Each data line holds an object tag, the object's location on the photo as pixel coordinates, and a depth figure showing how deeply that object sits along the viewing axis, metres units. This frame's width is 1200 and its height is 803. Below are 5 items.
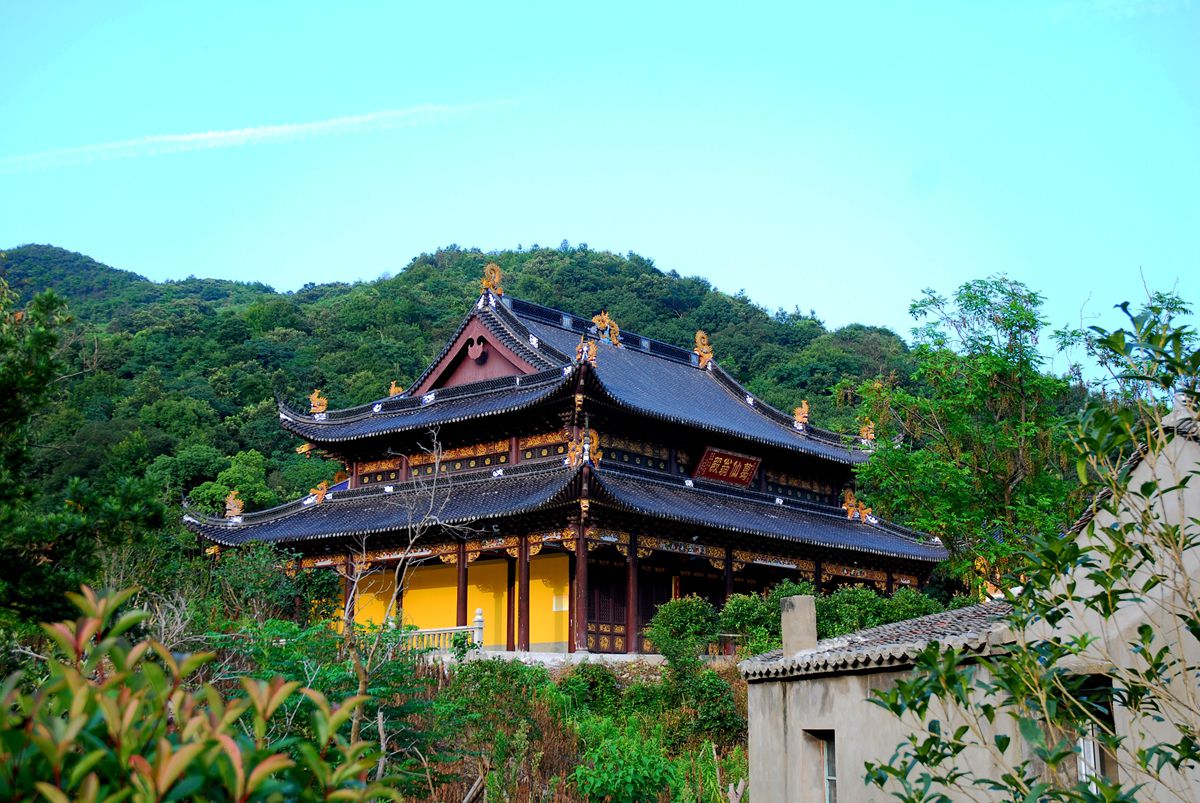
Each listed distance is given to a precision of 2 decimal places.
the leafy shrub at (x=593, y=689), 21.34
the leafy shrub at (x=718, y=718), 19.97
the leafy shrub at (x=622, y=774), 15.05
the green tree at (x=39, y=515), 11.09
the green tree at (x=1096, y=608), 6.57
